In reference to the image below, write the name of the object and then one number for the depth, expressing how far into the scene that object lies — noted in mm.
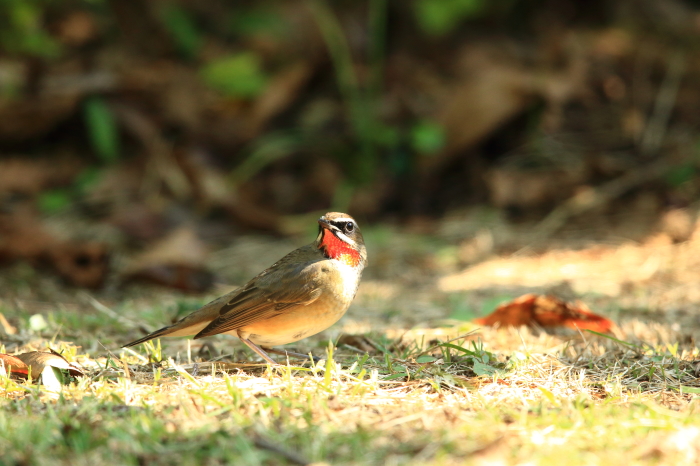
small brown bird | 7898
